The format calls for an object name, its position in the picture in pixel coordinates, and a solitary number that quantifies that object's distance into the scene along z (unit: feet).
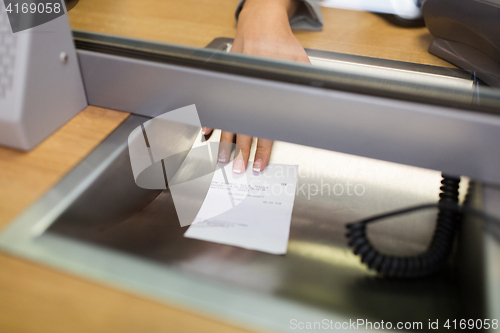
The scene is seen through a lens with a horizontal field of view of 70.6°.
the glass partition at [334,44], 1.57
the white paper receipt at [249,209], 1.63
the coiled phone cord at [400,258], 1.39
